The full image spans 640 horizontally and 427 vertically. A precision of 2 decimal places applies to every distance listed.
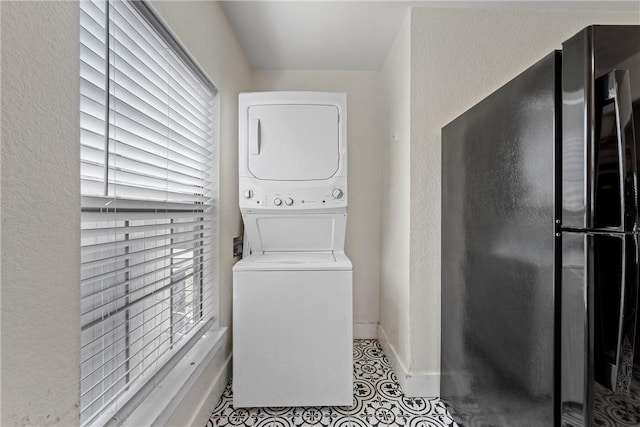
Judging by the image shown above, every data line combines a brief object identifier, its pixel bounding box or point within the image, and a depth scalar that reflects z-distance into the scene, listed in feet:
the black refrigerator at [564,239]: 2.89
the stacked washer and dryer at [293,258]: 5.98
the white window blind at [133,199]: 3.24
